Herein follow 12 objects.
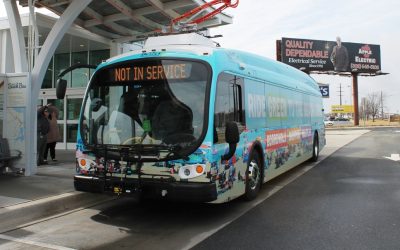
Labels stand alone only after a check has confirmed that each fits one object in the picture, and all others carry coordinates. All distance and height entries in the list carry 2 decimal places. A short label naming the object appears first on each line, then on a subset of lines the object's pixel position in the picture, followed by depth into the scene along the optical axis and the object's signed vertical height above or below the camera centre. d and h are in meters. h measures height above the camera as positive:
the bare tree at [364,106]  125.75 +5.25
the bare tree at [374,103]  126.00 +5.99
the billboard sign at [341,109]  111.65 +3.98
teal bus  5.86 +0.05
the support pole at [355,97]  56.09 +3.66
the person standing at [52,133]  12.27 -0.09
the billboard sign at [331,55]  50.47 +8.61
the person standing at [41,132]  11.48 -0.05
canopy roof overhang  12.95 +3.67
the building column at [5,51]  14.42 +2.74
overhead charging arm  10.40 +3.08
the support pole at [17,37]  9.95 +2.23
